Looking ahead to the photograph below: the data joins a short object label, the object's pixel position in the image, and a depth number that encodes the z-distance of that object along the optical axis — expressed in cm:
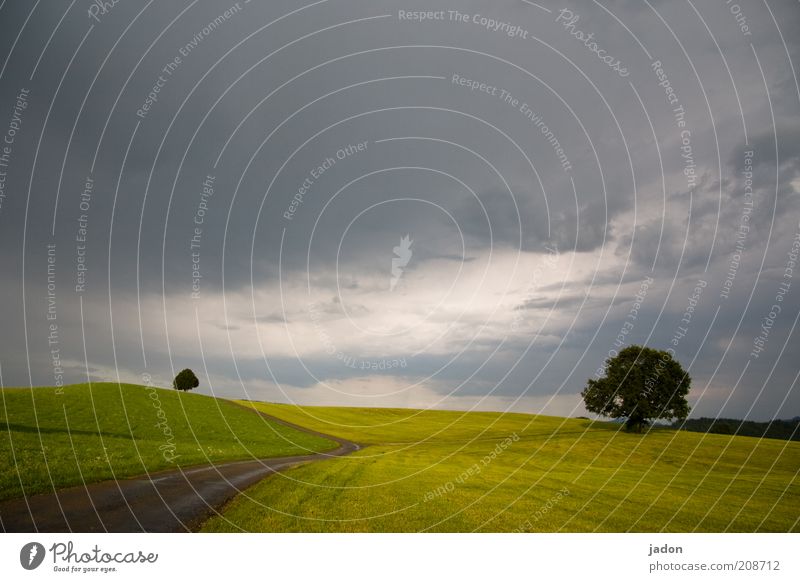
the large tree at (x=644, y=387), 7525
